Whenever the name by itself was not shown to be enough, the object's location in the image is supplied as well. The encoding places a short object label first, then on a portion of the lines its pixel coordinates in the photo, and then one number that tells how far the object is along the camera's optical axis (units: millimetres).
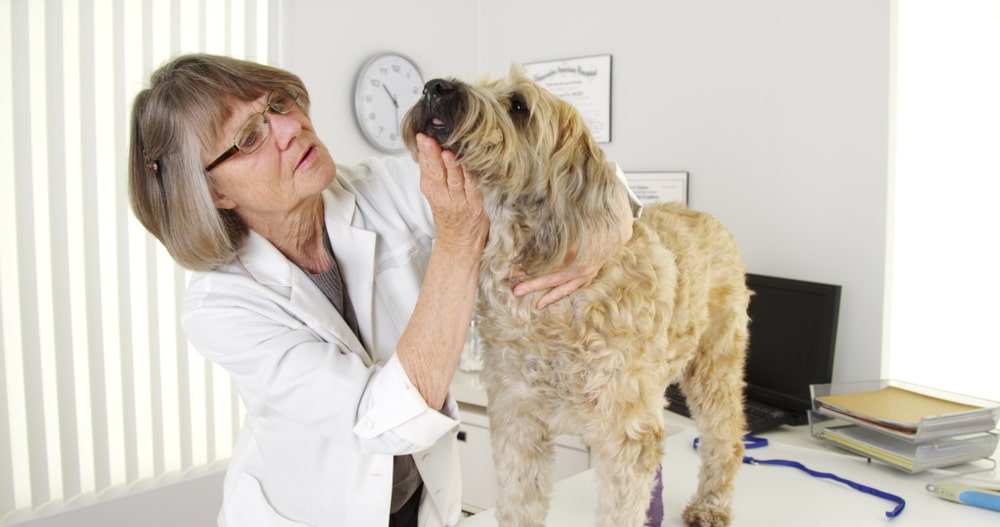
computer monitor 2369
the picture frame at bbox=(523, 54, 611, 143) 3156
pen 1607
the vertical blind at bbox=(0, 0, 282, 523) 2256
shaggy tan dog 1251
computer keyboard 2270
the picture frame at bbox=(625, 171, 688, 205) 2893
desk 1607
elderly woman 1226
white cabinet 2727
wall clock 3295
